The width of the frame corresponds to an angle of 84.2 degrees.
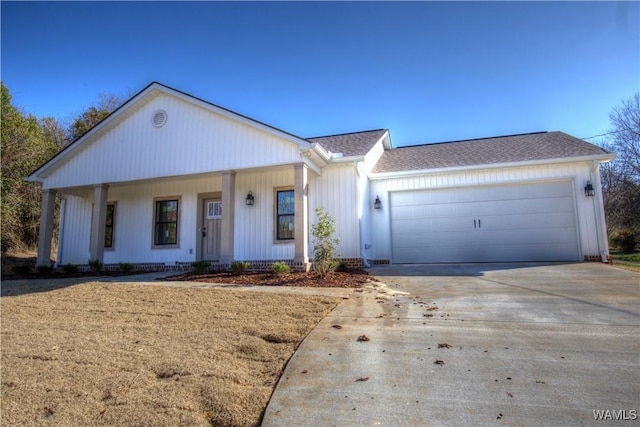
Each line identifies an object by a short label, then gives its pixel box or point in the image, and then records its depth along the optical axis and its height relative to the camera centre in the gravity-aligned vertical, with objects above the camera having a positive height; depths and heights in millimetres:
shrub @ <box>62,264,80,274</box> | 10895 -522
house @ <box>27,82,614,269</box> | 9875 +1740
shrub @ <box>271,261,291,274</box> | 8203 -432
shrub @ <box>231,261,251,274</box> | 8938 -425
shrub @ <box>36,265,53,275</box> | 11016 -518
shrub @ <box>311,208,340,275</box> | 8469 -21
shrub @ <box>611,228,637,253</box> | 16841 +258
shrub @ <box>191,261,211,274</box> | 9367 -408
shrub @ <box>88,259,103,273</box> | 10875 -380
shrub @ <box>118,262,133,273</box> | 10711 -471
